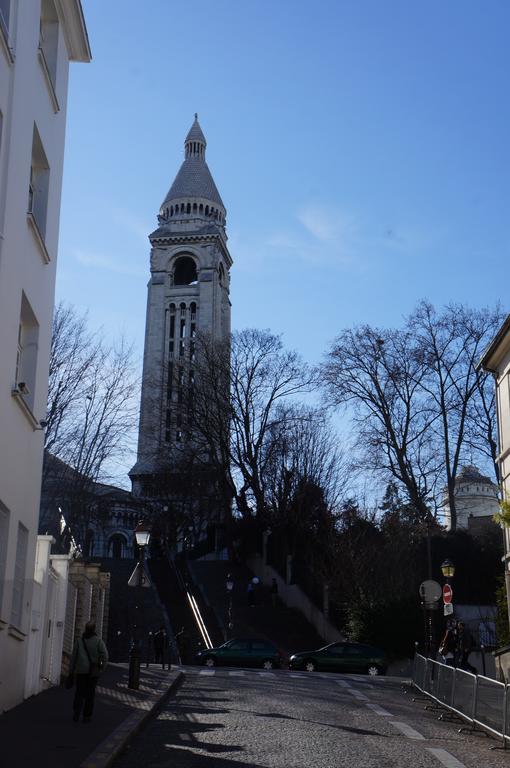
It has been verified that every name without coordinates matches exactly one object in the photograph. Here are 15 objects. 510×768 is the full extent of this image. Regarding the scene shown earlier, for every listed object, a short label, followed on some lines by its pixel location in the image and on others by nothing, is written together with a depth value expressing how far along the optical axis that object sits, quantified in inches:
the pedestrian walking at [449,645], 972.8
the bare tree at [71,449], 1393.9
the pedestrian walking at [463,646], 1006.8
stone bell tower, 3983.8
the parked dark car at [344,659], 1374.3
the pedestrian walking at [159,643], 1265.1
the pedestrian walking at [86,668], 585.6
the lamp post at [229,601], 1743.6
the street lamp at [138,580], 822.5
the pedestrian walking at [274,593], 2019.4
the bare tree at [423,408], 1899.6
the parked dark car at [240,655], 1364.4
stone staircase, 1750.7
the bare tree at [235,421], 2153.1
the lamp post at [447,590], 1016.9
